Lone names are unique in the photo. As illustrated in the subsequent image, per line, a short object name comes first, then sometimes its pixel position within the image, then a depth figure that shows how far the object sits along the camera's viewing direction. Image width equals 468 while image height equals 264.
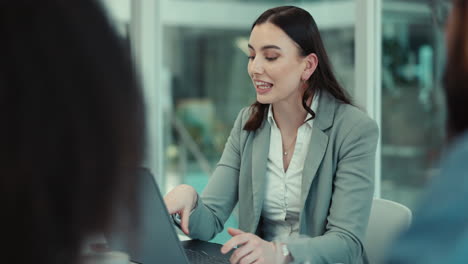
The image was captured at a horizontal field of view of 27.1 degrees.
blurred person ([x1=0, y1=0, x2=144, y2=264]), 0.82
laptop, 1.79
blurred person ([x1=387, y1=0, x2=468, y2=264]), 1.01
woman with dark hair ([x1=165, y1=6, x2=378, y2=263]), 2.21
